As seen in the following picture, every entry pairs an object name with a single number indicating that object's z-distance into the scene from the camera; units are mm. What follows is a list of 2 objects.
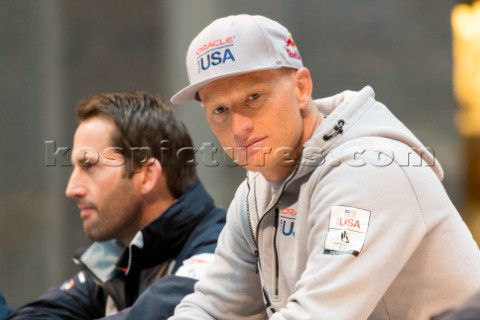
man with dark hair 7754
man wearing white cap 4633
